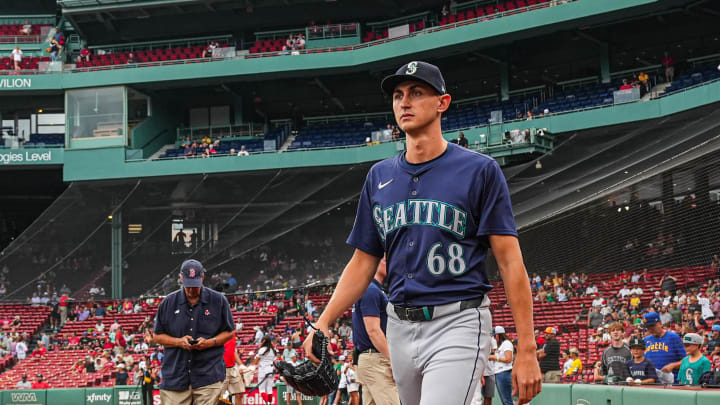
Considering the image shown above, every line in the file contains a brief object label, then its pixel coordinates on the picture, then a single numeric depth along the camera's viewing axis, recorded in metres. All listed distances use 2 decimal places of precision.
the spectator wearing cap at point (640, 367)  11.53
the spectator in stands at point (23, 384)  27.27
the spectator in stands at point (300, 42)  40.66
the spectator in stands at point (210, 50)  41.16
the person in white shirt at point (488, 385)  14.07
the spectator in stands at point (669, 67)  33.44
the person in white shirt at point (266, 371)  17.34
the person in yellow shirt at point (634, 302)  20.78
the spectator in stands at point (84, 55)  42.53
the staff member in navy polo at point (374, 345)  8.58
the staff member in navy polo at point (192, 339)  8.35
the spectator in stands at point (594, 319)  20.00
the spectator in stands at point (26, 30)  45.34
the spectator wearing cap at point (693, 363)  10.52
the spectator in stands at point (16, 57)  42.22
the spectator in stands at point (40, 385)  27.31
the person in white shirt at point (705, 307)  18.24
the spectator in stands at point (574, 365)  16.45
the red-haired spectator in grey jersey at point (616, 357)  12.44
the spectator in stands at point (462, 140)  32.56
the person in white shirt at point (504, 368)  14.38
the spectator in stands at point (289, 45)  40.44
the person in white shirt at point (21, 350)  34.03
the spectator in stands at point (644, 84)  32.78
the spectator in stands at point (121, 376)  25.91
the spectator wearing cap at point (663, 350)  11.17
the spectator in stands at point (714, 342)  14.47
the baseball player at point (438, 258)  4.29
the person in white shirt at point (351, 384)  17.95
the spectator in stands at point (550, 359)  16.66
